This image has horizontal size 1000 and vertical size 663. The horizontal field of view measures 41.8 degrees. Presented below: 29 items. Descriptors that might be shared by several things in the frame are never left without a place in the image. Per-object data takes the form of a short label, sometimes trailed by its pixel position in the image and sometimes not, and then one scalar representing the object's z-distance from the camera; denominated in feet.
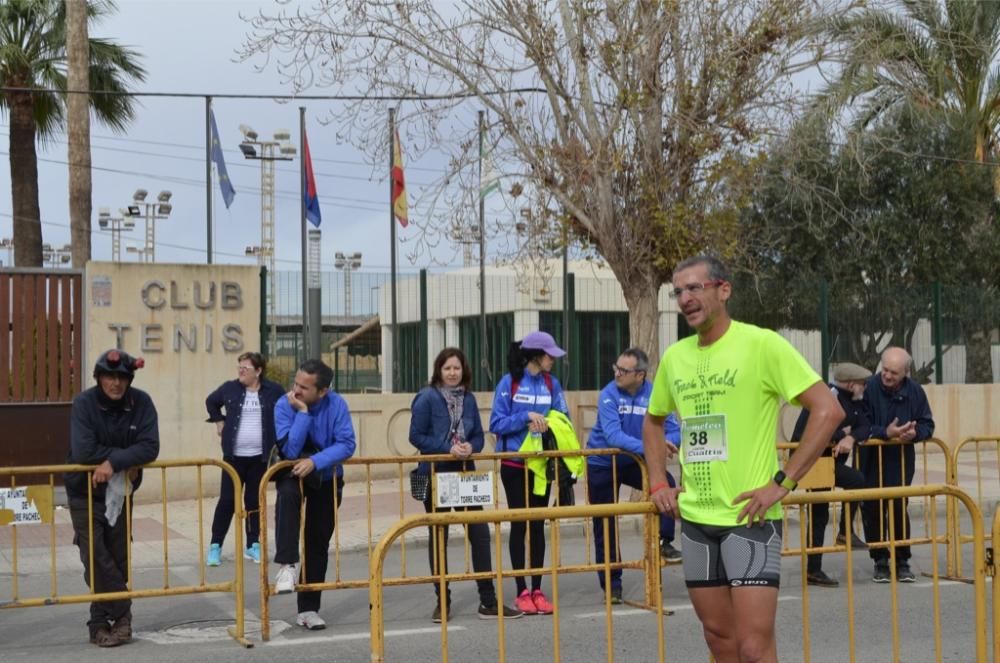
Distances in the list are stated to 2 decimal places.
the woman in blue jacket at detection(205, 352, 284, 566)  36.24
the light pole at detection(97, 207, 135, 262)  184.44
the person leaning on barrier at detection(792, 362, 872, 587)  32.07
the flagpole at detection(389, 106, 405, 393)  46.25
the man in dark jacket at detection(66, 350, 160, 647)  26.50
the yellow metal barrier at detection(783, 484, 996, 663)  18.54
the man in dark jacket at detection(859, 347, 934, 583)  32.37
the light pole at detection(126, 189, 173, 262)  151.35
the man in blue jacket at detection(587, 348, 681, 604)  29.68
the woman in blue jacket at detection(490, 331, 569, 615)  29.53
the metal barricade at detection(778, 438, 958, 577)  29.99
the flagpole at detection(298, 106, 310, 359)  71.33
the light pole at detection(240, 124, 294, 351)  56.84
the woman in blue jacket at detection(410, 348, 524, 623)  29.48
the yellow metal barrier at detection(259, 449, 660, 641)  23.45
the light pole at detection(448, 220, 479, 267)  47.32
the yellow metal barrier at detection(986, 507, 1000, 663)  18.60
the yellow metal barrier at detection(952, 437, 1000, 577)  32.65
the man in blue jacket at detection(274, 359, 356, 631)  27.63
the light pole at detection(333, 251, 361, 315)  56.80
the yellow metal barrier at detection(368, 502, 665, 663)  16.02
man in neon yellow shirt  15.99
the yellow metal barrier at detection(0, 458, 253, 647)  26.35
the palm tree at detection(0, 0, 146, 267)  77.25
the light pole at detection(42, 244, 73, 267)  218.79
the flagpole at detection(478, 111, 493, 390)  61.05
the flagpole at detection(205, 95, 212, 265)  67.26
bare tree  44.75
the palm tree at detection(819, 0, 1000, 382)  70.03
